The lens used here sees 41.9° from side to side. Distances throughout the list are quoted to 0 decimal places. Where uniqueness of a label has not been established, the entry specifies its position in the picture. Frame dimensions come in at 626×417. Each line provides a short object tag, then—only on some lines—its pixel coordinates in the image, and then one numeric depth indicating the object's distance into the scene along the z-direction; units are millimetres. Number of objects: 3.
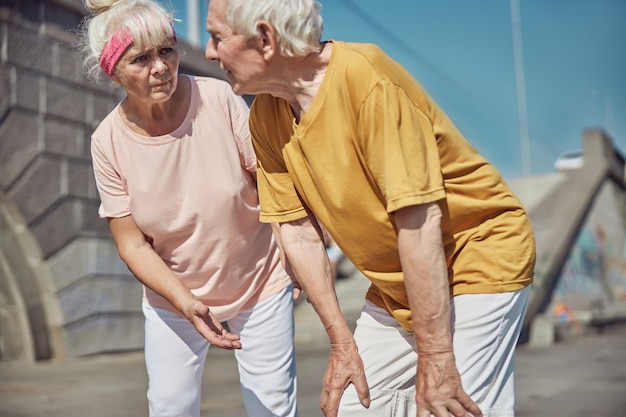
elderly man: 1865
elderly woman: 2525
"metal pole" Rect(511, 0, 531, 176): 27953
